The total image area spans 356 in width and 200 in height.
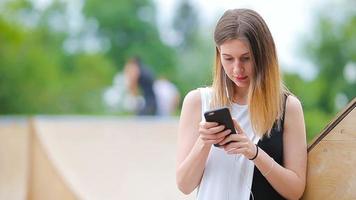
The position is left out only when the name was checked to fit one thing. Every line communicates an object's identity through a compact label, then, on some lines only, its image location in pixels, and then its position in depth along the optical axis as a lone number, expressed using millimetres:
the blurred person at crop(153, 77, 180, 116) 23927
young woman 4816
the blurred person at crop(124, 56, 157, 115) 23687
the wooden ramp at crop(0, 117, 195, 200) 13508
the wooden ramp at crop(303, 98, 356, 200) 4836
